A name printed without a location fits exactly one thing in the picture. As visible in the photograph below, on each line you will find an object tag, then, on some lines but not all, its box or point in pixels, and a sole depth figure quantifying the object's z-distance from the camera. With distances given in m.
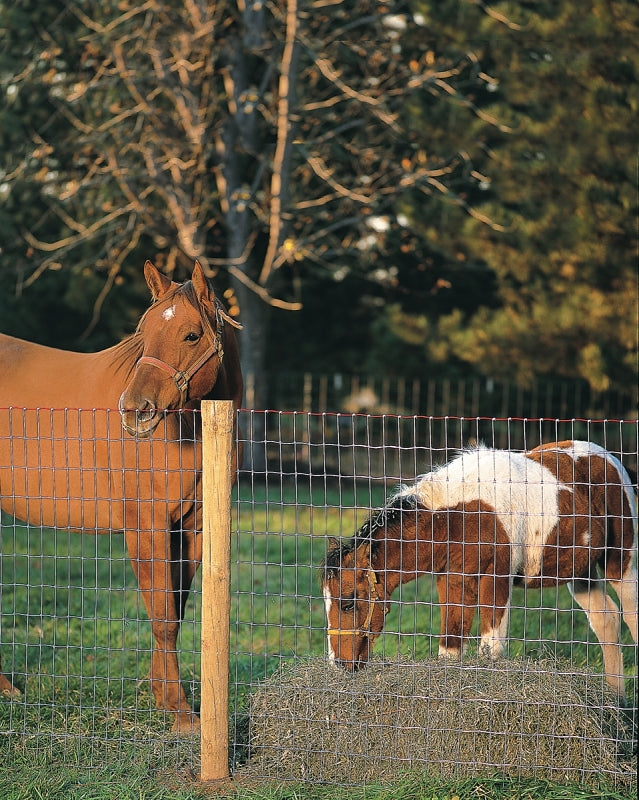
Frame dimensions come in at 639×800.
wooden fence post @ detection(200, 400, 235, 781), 9.35
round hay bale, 9.34
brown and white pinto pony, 10.60
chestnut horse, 10.73
